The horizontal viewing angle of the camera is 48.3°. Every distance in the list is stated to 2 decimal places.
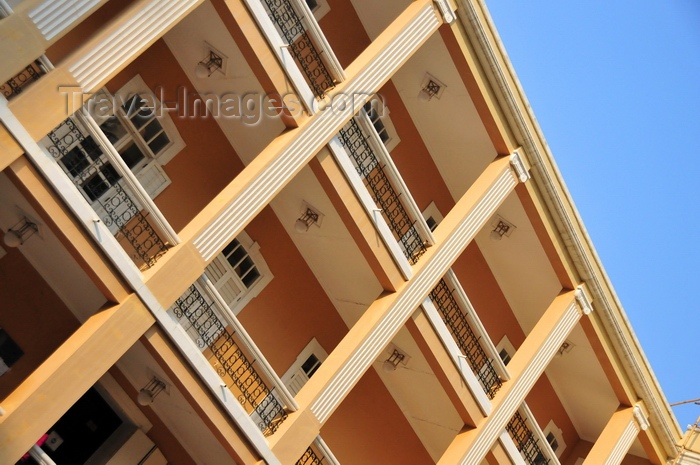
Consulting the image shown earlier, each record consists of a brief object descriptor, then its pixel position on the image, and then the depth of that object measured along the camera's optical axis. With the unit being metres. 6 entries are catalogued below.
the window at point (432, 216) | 23.41
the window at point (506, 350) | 24.42
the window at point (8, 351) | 16.03
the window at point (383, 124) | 22.34
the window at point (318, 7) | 21.09
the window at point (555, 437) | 25.38
